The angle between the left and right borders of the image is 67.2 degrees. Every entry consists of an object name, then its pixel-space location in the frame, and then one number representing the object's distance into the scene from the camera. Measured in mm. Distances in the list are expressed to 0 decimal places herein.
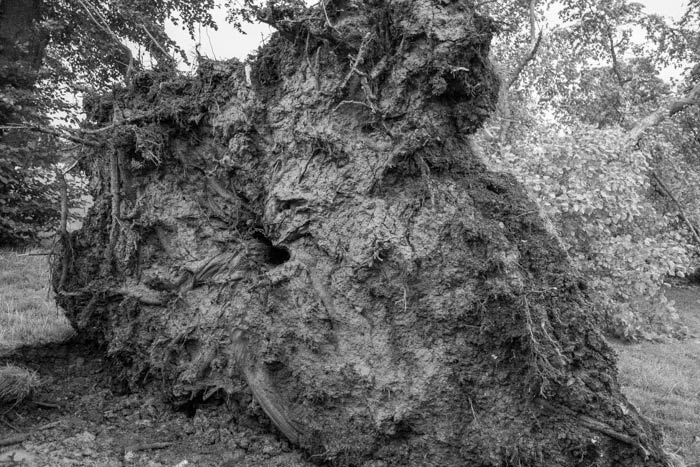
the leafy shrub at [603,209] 7016
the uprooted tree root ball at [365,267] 2512
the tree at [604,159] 7133
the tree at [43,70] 7492
